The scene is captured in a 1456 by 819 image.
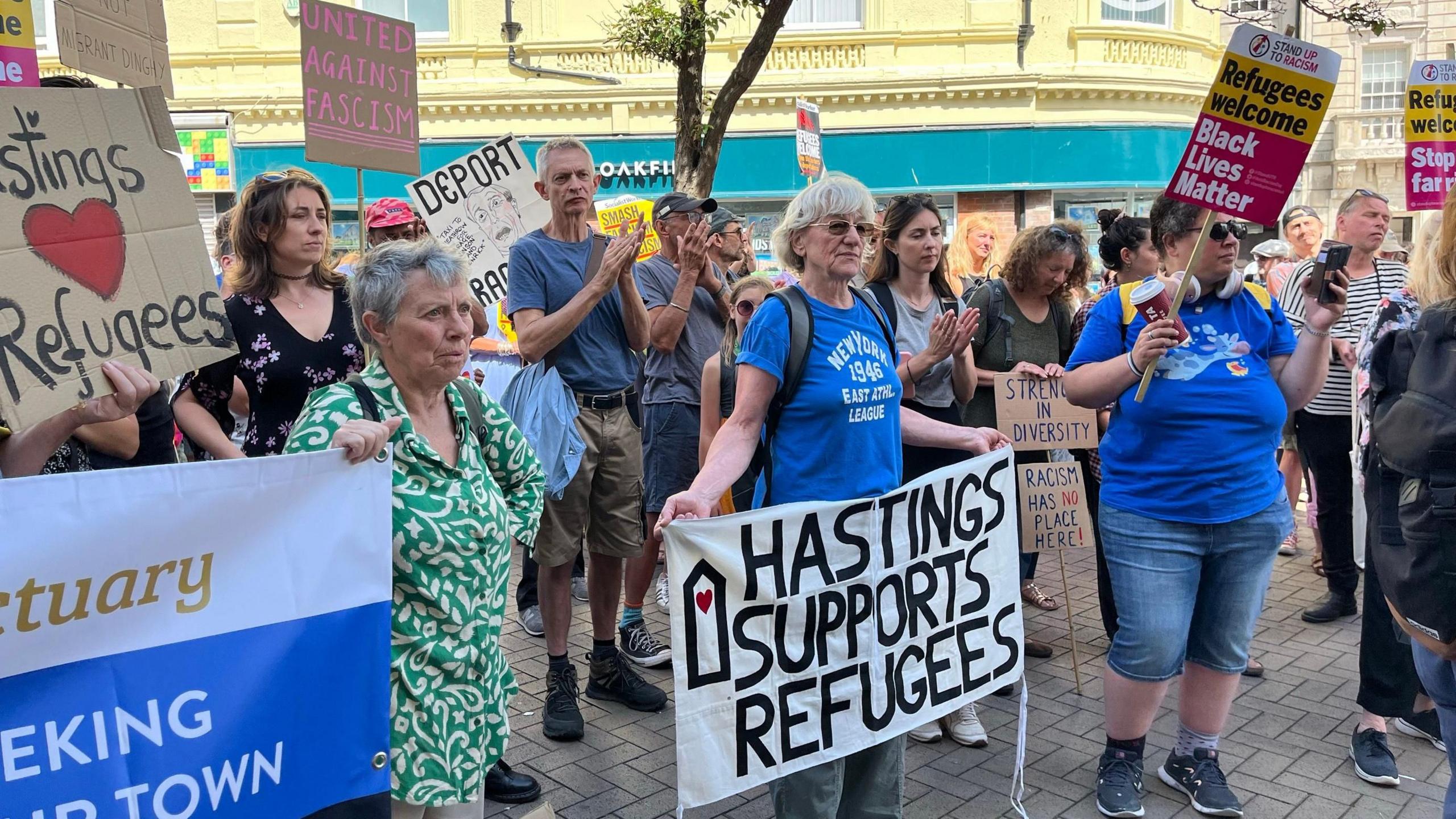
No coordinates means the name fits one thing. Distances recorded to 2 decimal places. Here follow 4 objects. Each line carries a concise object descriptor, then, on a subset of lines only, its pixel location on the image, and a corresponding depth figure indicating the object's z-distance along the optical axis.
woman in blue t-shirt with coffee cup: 3.77
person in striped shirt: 6.15
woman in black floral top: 3.65
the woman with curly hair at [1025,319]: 5.41
